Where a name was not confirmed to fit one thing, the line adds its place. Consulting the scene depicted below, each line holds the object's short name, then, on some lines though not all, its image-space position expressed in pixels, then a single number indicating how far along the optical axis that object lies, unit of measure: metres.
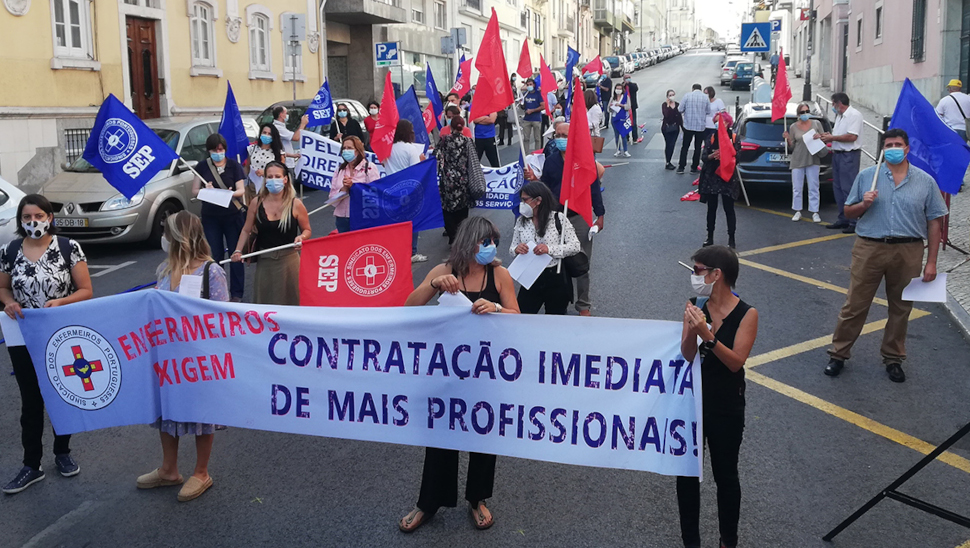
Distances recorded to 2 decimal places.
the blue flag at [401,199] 8.80
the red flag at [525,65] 14.22
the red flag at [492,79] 9.02
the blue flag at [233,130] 11.20
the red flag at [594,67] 23.28
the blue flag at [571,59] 20.92
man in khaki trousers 6.52
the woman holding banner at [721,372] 3.98
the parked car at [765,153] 14.50
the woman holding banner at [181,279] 4.98
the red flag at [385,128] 11.68
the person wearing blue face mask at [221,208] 8.91
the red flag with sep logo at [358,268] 6.53
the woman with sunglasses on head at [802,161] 12.95
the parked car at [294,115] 17.38
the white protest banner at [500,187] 11.09
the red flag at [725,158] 11.01
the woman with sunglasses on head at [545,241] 6.46
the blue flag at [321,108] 15.39
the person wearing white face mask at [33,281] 5.09
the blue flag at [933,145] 7.41
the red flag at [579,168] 6.60
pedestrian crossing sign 27.08
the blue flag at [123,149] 8.39
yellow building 17.06
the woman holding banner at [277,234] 6.86
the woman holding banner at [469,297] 4.54
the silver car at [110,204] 11.70
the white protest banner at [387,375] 4.28
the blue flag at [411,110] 13.07
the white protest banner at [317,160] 11.73
